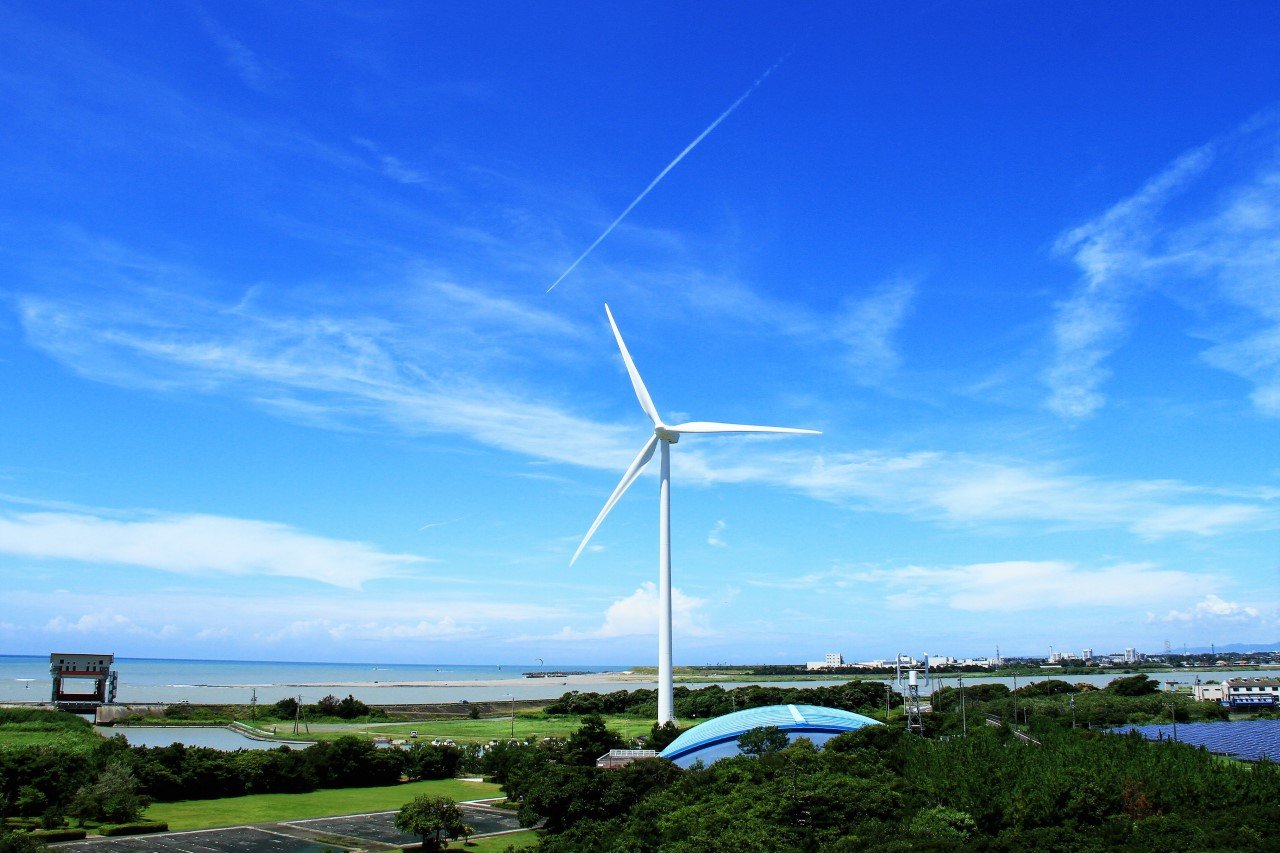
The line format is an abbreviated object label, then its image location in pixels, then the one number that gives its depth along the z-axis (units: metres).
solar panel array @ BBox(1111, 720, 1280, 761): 63.47
